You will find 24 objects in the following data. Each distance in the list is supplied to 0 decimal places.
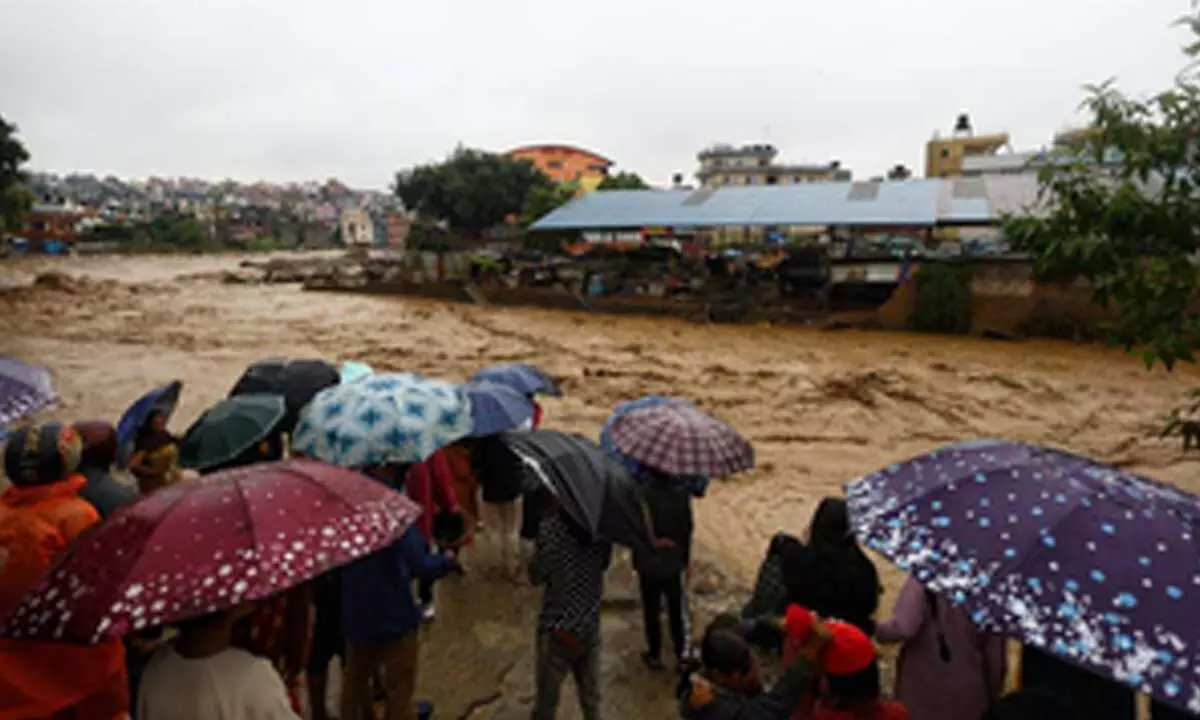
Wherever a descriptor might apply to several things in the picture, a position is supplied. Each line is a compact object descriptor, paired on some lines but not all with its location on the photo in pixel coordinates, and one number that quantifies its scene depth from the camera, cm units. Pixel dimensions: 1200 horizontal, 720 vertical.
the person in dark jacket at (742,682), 196
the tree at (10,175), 2319
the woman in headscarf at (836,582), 245
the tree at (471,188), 4084
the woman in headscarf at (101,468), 292
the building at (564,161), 7656
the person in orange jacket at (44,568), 185
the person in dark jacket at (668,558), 324
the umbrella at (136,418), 393
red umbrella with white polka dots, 160
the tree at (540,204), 3198
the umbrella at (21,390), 293
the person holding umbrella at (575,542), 259
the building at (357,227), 10119
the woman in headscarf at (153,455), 400
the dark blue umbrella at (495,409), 408
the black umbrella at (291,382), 456
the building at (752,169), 6384
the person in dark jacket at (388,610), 263
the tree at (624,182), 3808
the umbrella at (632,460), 341
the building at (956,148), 4731
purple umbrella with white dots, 160
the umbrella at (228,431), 358
